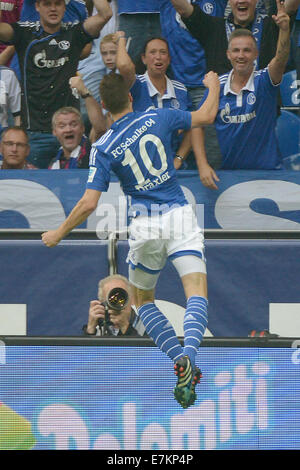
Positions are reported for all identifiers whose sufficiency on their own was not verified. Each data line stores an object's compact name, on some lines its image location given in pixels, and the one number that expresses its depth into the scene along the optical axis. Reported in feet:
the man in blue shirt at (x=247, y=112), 49.16
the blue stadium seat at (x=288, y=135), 54.03
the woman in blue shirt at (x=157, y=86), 50.75
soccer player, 33.30
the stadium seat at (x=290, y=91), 54.79
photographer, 35.24
